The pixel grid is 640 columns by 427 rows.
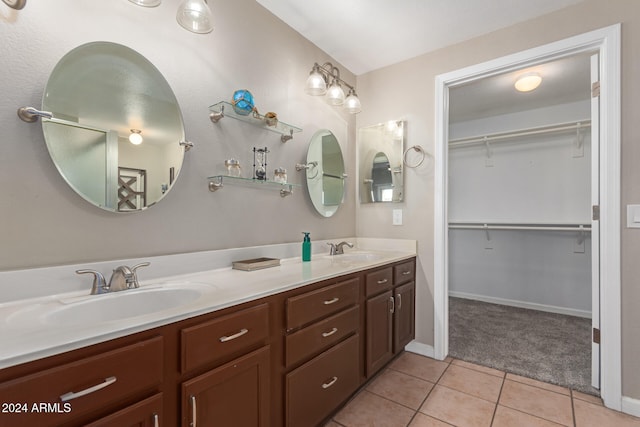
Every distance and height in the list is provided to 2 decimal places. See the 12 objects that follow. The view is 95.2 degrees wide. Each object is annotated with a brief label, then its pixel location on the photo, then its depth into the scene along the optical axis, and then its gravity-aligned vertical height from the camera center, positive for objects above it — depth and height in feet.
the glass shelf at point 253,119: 5.18 +1.86
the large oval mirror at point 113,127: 3.61 +1.19
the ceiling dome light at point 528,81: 8.20 +3.77
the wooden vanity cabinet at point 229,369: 2.20 -1.62
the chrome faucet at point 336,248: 7.45 -0.90
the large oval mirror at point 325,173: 7.30 +1.08
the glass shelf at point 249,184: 5.14 +0.60
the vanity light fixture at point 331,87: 6.54 +2.98
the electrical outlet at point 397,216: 8.21 -0.08
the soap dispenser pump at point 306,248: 6.46 -0.78
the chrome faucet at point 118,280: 3.59 -0.85
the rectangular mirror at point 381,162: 8.25 +1.54
